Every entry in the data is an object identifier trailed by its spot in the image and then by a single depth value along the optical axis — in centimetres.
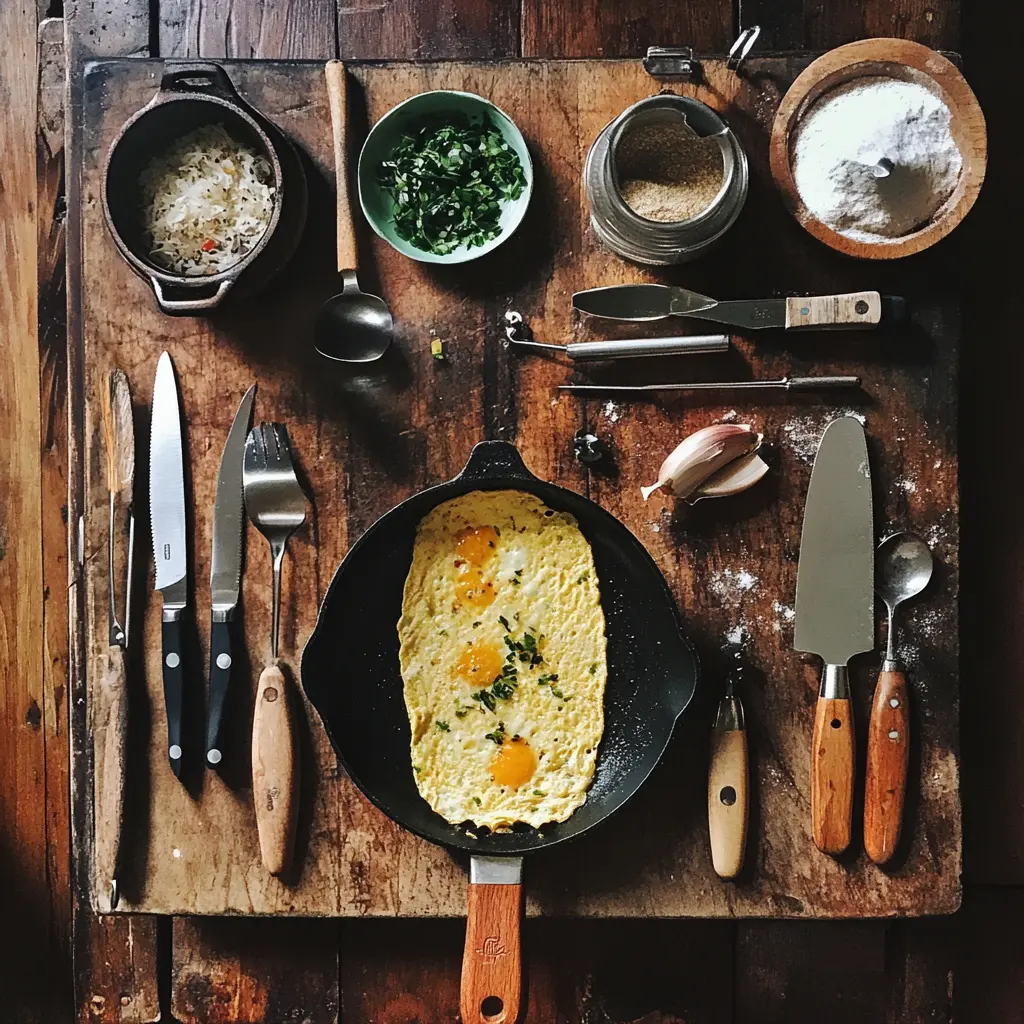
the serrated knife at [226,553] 59
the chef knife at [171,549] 59
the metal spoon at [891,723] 58
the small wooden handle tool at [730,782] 58
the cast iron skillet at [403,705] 55
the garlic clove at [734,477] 58
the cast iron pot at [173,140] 55
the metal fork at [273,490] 59
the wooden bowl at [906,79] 57
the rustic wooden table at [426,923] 63
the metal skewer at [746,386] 59
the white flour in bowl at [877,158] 56
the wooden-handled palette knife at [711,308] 59
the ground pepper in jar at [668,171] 57
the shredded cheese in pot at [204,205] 57
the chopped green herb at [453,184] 59
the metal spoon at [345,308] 59
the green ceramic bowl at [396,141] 58
